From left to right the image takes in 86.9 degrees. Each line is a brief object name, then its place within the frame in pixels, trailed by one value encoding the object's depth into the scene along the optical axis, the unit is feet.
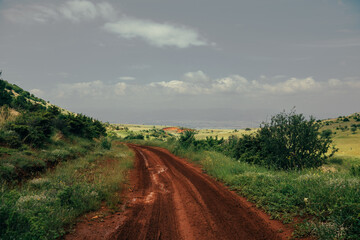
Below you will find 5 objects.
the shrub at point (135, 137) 170.01
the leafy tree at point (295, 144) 39.55
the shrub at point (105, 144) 75.79
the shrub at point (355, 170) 29.05
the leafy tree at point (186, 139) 79.19
